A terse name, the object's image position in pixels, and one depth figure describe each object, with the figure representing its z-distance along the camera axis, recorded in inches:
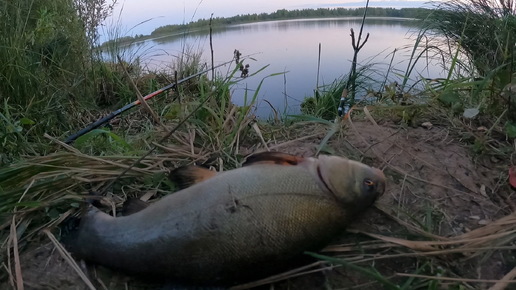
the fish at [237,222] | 12.9
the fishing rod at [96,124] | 23.3
